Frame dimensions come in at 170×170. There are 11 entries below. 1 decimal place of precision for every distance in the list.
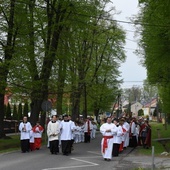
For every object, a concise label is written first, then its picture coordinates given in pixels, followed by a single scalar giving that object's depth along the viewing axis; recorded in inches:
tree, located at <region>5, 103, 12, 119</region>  1807.8
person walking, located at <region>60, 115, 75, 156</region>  794.2
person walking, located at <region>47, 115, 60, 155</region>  806.5
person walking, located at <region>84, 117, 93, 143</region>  1256.8
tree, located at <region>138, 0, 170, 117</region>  846.6
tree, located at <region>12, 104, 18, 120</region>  1940.0
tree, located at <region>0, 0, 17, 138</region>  999.6
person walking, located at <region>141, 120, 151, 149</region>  997.2
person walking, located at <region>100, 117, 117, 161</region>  718.5
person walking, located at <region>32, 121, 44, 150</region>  935.8
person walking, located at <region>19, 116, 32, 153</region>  872.9
